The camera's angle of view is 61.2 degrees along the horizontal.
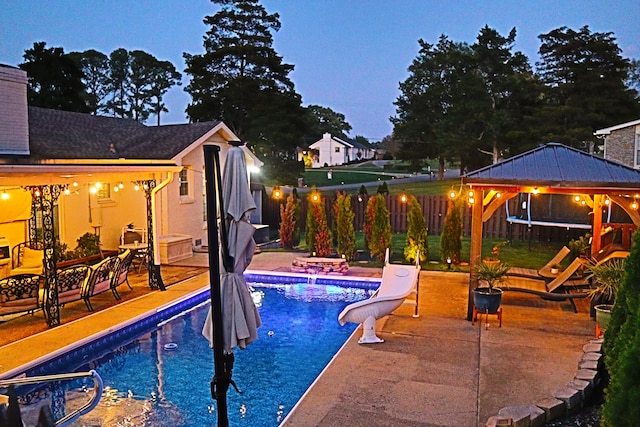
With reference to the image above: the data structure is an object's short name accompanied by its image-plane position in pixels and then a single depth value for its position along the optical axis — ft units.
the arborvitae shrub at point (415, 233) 49.47
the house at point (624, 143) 74.95
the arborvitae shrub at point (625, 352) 11.96
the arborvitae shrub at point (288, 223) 61.21
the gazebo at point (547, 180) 30.58
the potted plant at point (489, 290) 31.42
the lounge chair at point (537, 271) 37.91
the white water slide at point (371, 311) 28.81
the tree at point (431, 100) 118.01
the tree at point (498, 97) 107.65
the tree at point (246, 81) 102.68
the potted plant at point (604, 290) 27.68
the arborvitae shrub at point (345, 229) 53.06
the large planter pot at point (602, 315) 27.27
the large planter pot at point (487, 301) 31.37
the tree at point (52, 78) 106.63
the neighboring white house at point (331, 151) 247.48
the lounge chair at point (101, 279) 35.14
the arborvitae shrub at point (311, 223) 54.70
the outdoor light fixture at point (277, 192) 67.31
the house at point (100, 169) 38.02
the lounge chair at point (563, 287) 33.91
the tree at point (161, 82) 155.94
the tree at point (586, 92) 96.63
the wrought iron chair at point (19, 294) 30.58
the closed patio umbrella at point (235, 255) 17.08
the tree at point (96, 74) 149.69
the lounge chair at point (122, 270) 37.78
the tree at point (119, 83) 152.66
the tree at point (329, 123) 266.77
